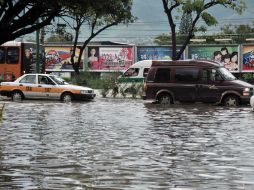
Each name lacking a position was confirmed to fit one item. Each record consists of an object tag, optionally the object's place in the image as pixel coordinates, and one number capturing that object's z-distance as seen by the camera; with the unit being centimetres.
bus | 4606
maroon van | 2880
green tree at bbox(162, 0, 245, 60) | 3822
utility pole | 4229
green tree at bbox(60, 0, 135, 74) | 2292
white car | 3300
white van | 3719
